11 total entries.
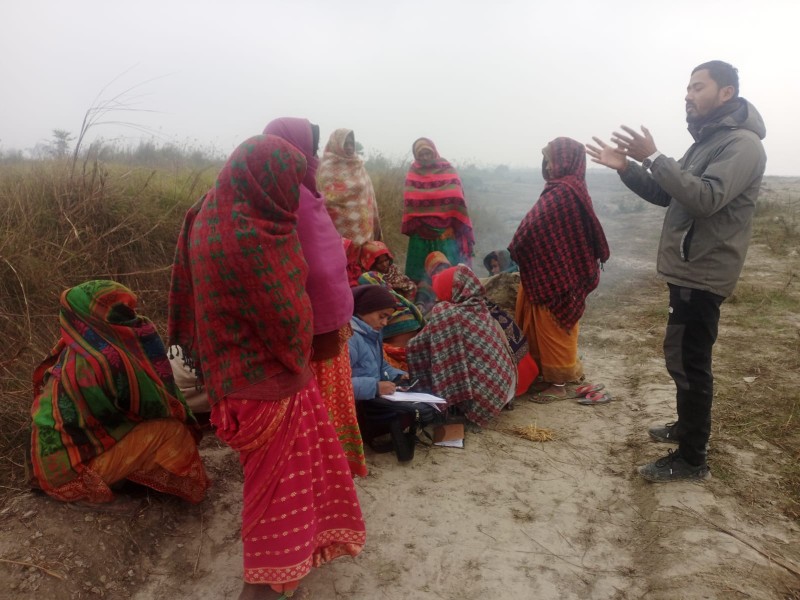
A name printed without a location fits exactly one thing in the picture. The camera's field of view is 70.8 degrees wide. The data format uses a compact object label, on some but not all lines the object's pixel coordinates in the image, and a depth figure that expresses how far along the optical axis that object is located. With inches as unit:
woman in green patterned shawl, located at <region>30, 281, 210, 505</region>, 94.7
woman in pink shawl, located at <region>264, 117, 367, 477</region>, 85.9
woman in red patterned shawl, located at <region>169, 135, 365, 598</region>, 73.8
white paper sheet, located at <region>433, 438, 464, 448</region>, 144.3
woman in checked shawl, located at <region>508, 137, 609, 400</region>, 172.4
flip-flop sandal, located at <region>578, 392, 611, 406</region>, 171.9
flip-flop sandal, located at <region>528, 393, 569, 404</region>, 176.2
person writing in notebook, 136.8
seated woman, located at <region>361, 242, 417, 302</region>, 209.9
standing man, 106.2
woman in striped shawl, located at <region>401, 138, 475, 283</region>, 234.4
